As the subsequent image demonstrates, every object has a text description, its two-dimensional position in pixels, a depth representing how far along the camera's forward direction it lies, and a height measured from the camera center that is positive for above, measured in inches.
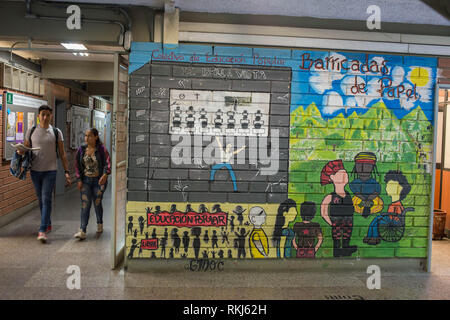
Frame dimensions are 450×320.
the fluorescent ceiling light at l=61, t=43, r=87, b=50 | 261.6 +65.5
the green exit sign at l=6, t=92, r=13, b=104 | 264.7 +29.6
